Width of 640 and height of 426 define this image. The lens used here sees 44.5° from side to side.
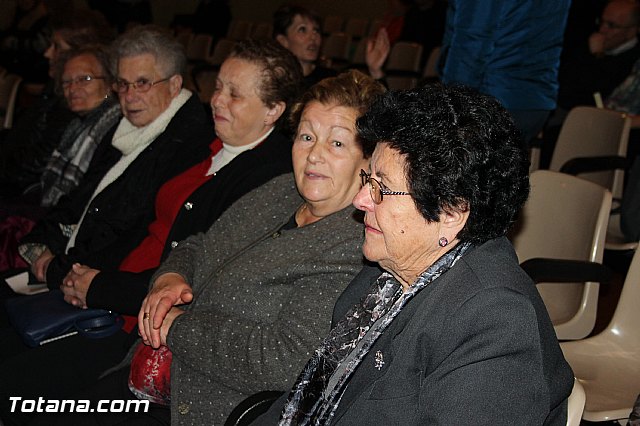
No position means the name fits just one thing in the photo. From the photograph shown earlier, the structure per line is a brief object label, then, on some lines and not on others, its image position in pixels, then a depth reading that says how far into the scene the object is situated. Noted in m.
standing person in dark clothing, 7.60
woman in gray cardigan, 1.76
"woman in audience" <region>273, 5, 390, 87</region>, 4.36
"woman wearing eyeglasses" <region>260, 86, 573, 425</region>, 1.19
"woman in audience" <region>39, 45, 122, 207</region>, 3.28
